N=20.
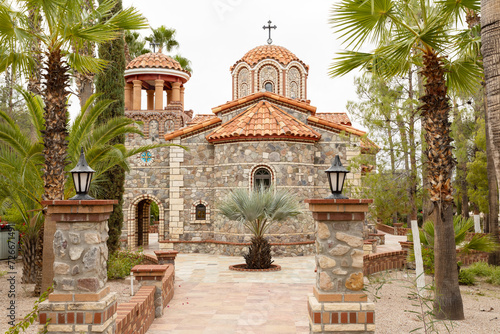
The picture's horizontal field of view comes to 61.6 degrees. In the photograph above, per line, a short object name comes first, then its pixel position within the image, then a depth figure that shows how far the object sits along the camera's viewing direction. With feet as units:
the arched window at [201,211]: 61.93
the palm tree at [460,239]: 31.91
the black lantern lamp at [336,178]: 17.67
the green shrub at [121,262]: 37.11
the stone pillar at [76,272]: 15.56
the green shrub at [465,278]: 35.83
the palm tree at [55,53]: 26.40
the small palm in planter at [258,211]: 43.42
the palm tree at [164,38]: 99.19
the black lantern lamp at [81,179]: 17.10
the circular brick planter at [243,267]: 44.45
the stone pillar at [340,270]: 16.02
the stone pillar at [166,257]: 37.76
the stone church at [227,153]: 55.98
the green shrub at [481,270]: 38.70
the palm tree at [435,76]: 23.45
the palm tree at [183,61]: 101.14
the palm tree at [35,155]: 30.68
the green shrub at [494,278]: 35.67
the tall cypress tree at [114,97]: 40.73
